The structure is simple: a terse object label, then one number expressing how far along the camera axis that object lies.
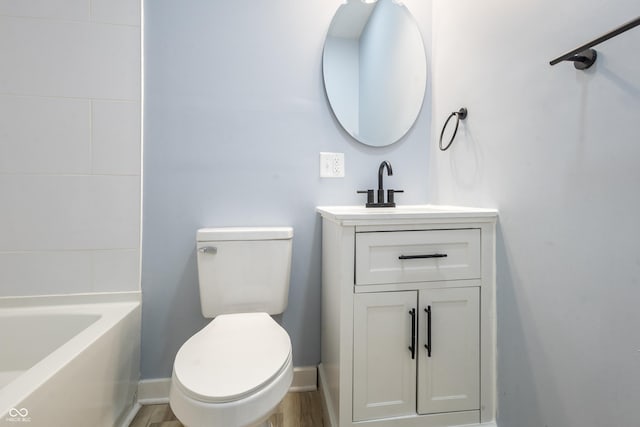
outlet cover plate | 1.36
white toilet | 0.70
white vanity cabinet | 0.92
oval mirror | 1.37
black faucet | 1.29
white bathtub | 0.70
